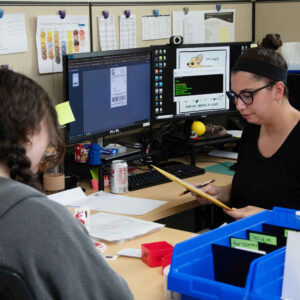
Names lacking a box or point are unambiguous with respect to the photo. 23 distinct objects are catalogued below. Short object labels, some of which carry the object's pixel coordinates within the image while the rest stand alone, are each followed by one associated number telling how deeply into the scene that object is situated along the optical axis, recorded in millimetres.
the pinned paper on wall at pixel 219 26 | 3289
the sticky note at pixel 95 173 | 2586
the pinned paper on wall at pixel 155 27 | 2984
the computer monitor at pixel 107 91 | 2494
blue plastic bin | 1265
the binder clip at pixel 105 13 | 2756
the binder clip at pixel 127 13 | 2852
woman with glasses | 2184
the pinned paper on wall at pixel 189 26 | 3154
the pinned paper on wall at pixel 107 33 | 2760
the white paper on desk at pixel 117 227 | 1941
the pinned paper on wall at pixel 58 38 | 2506
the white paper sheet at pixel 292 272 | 1283
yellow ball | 3049
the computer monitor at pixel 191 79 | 2875
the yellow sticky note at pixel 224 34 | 3371
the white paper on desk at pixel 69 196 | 2297
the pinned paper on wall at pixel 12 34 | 2375
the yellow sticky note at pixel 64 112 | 2438
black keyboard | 2551
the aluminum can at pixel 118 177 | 2449
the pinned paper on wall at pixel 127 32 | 2857
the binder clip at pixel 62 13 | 2557
